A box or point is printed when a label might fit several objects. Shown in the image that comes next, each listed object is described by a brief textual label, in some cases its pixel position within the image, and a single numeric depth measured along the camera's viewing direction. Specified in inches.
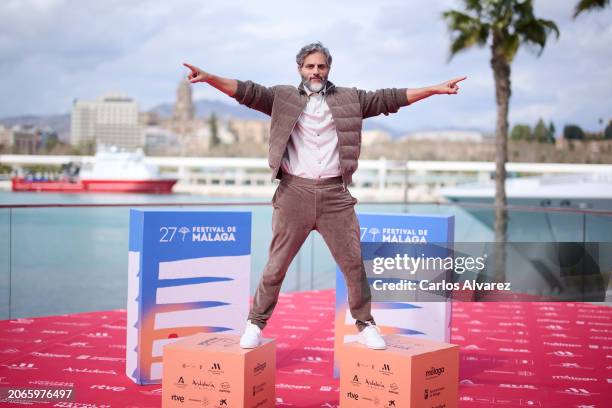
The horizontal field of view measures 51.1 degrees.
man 113.8
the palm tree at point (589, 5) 376.2
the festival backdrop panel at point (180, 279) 136.6
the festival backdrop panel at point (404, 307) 142.9
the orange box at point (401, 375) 102.4
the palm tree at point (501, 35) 455.8
